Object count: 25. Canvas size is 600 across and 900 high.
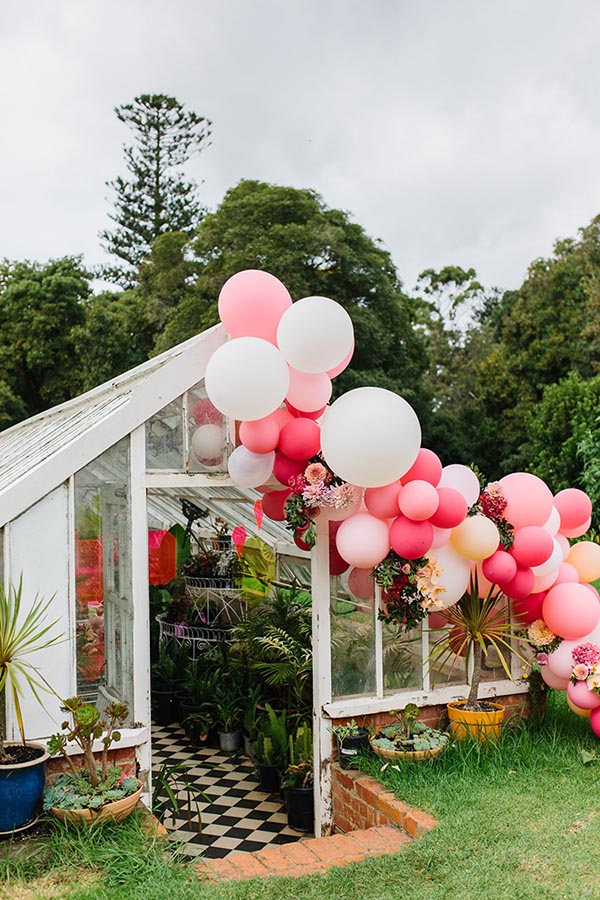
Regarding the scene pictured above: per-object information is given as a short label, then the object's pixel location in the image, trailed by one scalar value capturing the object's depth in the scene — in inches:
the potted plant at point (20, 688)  152.9
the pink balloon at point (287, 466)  186.4
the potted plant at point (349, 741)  193.0
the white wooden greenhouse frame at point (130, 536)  166.6
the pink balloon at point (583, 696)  196.1
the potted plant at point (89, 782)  156.6
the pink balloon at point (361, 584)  197.8
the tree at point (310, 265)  614.2
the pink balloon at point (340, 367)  177.9
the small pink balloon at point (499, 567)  188.9
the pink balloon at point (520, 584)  194.2
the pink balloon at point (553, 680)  206.5
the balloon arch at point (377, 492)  164.7
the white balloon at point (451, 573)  185.0
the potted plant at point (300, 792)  210.8
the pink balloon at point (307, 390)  179.3
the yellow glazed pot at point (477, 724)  199.6
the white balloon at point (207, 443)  193.8
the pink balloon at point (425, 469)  178.1
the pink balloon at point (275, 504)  199.6
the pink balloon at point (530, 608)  205.9
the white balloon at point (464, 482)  190.7
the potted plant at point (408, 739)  189.0
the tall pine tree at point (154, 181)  877.8
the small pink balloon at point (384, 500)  176.4
